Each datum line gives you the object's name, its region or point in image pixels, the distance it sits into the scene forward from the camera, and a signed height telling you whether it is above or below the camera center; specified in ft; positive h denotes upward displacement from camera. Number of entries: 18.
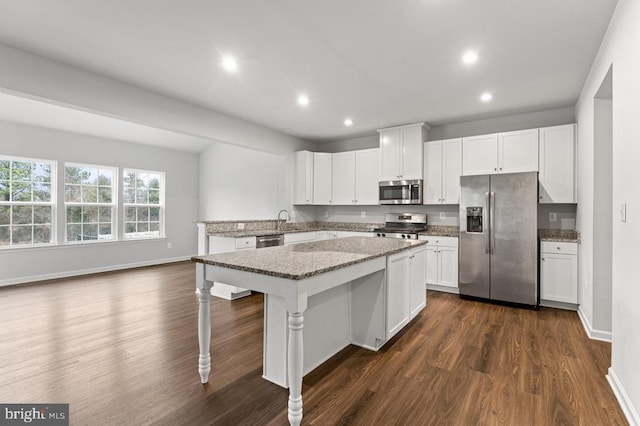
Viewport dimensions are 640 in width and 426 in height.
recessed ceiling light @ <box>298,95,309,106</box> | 12.94 +4.84
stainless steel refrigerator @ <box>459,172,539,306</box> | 12.71 -1.03
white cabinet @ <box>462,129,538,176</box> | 13.66 +2.81
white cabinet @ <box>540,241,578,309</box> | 12.30 -2.46
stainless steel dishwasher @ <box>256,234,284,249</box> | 15.28 -1.41
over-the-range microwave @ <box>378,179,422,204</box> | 16.40 +1.19
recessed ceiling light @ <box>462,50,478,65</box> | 9.14 +4.76
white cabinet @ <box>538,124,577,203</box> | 12.84 +2.10
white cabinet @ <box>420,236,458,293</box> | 14.85 -2.45
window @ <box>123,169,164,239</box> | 22.21 +0.62
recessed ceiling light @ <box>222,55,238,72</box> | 9.59 +4.78
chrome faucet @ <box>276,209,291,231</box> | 19.25 -0.40
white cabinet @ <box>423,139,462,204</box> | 15.55 +2.18
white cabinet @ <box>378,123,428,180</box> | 16.42 +3.41
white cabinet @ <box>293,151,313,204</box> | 19.77 +2.29
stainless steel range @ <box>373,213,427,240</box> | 15.94 -0.72
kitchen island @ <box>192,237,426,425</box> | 5.70 -2.09
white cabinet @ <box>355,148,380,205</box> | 18.26 +2.25
